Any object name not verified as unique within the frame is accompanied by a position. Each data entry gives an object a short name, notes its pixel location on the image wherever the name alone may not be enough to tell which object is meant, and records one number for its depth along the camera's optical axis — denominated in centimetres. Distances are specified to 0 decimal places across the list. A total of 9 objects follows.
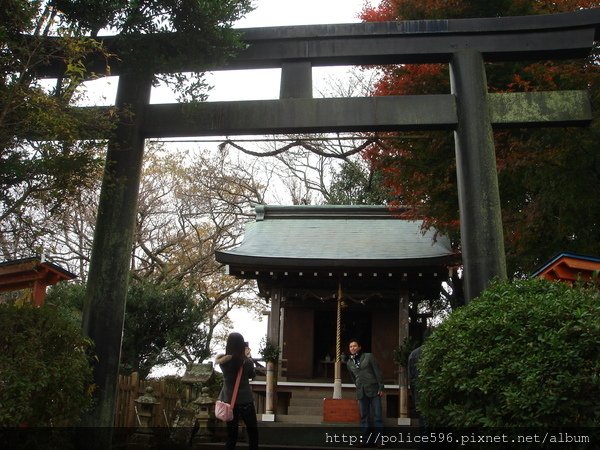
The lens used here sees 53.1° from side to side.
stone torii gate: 671
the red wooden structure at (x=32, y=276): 838
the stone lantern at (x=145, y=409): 988
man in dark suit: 930
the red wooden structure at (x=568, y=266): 845
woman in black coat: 633
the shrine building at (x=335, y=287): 1362
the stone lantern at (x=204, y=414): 1052
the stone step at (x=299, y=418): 1278
